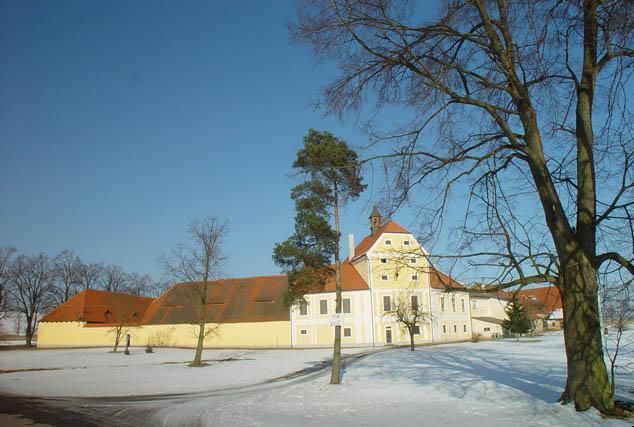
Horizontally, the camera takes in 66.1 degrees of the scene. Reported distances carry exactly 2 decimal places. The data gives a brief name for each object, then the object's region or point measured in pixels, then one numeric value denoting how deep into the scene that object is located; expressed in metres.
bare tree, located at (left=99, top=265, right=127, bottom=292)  81.14
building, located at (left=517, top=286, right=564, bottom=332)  55.84
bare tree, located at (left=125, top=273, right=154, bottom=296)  86.46
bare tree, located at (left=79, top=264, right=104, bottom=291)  74.43
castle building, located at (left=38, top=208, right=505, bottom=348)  51.06
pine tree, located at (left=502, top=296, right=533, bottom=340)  48.56
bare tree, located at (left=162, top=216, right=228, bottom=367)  30.51
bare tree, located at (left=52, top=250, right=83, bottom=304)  69.36
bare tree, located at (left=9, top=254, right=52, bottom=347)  63.12
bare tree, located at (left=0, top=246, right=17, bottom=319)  61.42
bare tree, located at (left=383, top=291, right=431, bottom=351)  38.44
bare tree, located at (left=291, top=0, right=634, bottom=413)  8.38
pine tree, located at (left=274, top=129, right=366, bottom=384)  16.89
